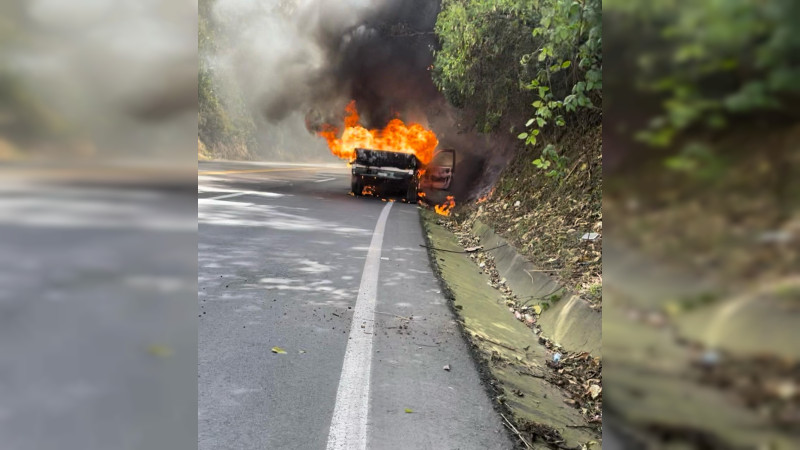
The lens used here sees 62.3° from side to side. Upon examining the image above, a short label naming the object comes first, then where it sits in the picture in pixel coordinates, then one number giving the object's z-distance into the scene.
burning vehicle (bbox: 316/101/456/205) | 18.31
